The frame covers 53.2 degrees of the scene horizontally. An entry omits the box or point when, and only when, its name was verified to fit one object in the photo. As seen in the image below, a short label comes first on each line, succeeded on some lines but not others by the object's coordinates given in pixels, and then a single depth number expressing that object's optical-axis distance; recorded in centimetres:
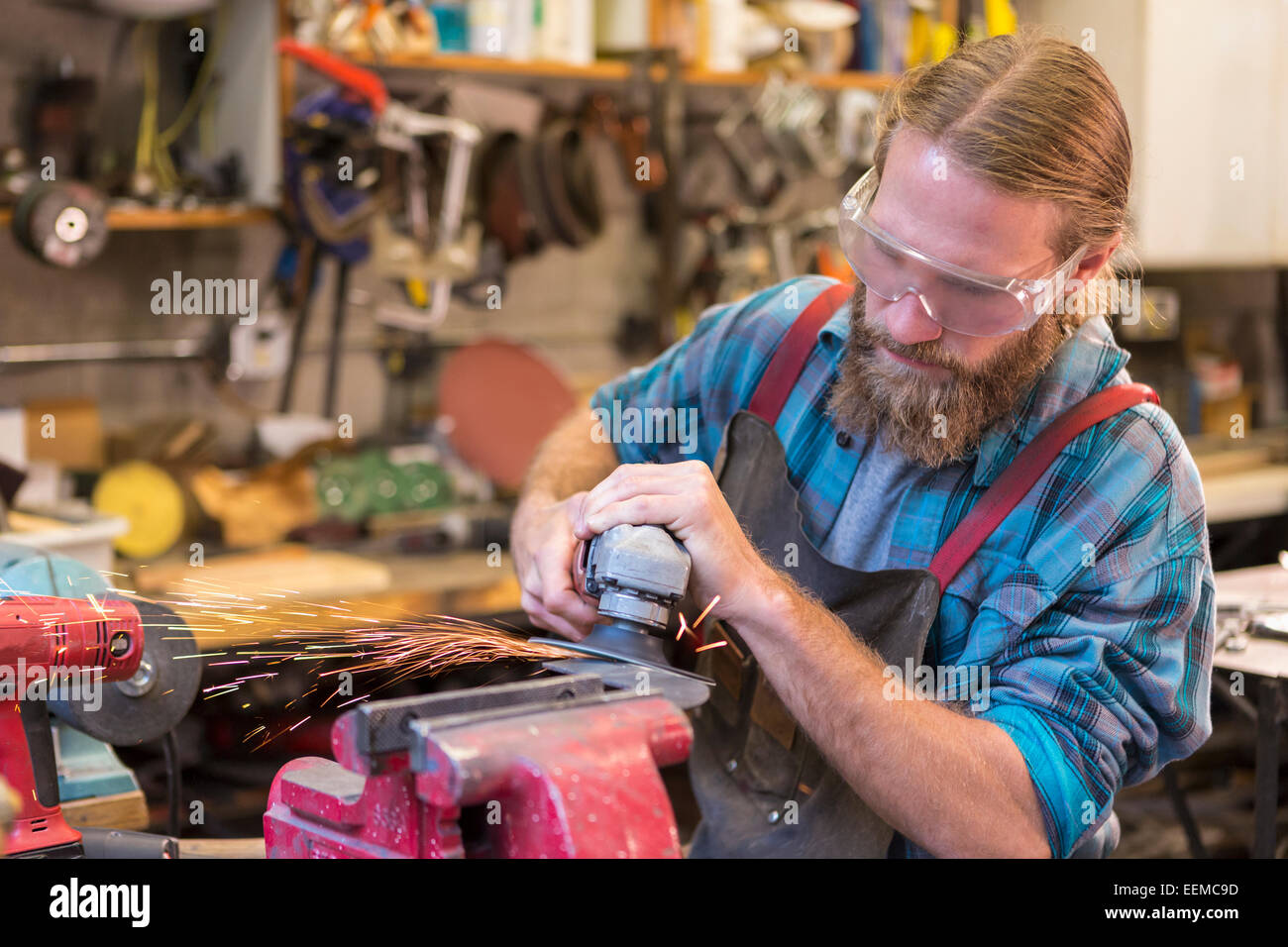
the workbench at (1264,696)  233
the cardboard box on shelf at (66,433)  314
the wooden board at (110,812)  152
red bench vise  96
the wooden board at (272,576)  303
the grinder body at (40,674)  121
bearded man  137
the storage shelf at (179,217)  297
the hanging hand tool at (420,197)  319
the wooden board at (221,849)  142
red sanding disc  370
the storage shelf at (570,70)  338
